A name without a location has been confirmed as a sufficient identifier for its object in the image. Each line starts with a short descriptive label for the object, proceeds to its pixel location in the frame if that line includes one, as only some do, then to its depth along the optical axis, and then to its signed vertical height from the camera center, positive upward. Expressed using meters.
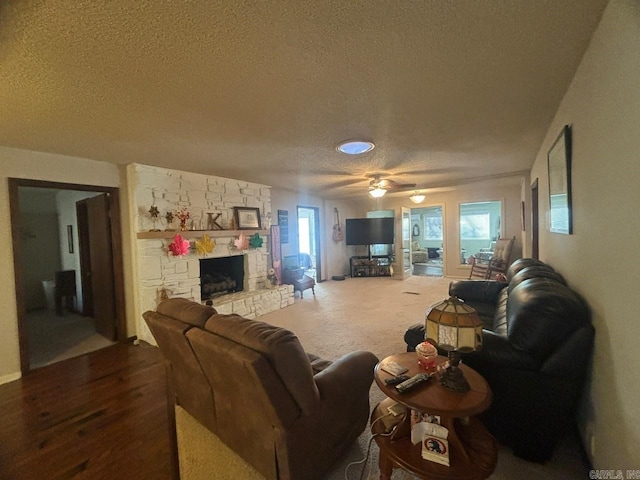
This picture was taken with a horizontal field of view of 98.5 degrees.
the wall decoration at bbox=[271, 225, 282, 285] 5.64 -0.36
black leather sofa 1.48 -0.80
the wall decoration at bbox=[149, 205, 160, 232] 3.57 +0.33
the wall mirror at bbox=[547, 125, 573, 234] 1.88 +0.30
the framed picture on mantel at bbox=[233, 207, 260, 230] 4.66 +0.33
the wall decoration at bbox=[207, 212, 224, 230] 4.27 +0.26
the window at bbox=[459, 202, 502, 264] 9.81 +0.01
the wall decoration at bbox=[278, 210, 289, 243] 6.05 +0.24
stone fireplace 3.56 -0.14
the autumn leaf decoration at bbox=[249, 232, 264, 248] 4.86 -0.08
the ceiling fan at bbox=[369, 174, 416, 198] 4.47 +0.75
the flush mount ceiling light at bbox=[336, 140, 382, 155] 2.84 +0.91
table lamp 1.32 -0.52
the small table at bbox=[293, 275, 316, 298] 5.65 -1.03
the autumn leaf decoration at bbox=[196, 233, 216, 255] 4.05 -0.11
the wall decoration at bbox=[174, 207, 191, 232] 3.83 +0.32
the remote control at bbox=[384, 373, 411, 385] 1.42 -0.78
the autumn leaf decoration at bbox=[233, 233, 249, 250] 4.61 -0.09
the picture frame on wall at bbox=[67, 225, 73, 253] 5.02 +0.14
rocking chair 6.07 -0.82
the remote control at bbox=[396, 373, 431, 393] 1.34 -0.76
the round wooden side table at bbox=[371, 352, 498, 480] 1.17 -1.00
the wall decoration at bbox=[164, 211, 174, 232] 3.74 +0.26
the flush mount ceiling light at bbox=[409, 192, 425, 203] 6.03 +0.69
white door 7.61 -0.50
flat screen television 7.96 +0.02
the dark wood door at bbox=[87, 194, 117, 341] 3.61 -0.32
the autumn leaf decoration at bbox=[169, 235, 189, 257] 3.73 -0.11
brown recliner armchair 1.21 -0.80
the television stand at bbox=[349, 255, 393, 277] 8.02 -1.06
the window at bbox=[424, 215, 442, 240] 11.50 +0.02
